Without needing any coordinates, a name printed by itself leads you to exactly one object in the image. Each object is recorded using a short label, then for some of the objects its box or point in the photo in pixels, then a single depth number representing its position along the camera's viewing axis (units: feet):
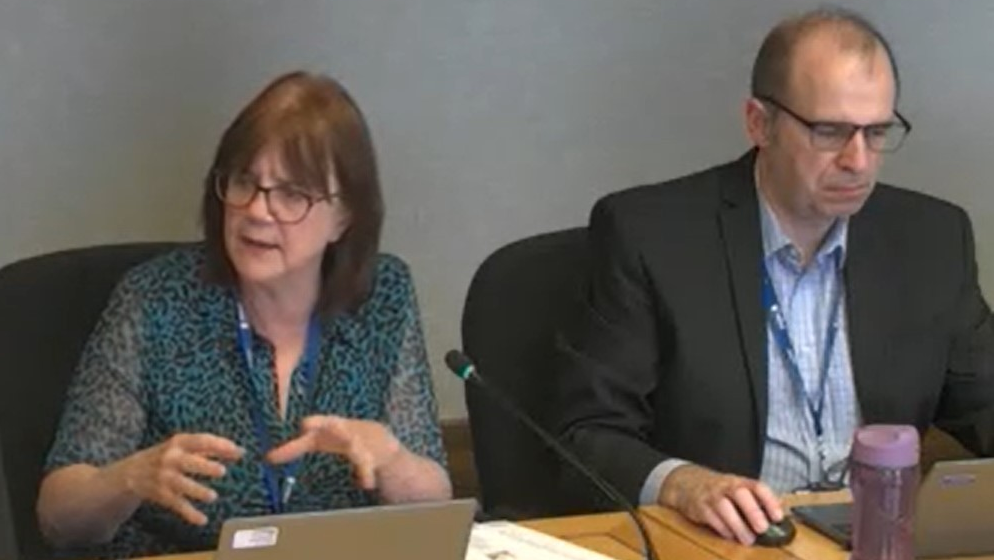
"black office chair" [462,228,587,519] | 16.66
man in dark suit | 16.68
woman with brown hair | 15.10
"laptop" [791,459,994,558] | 12.83
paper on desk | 13.37
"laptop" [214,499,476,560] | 11.42
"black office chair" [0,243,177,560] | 15.80
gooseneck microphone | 13.06
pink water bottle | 12.79
